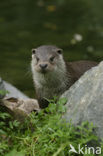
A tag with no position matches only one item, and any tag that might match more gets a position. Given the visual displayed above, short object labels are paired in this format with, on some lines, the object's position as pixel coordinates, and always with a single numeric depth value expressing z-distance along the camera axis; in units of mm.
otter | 8768
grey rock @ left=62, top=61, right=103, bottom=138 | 5934
